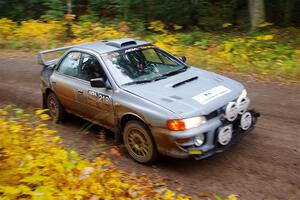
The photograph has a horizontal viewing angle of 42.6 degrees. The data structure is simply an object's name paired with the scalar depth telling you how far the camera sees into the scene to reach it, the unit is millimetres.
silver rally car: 5504
